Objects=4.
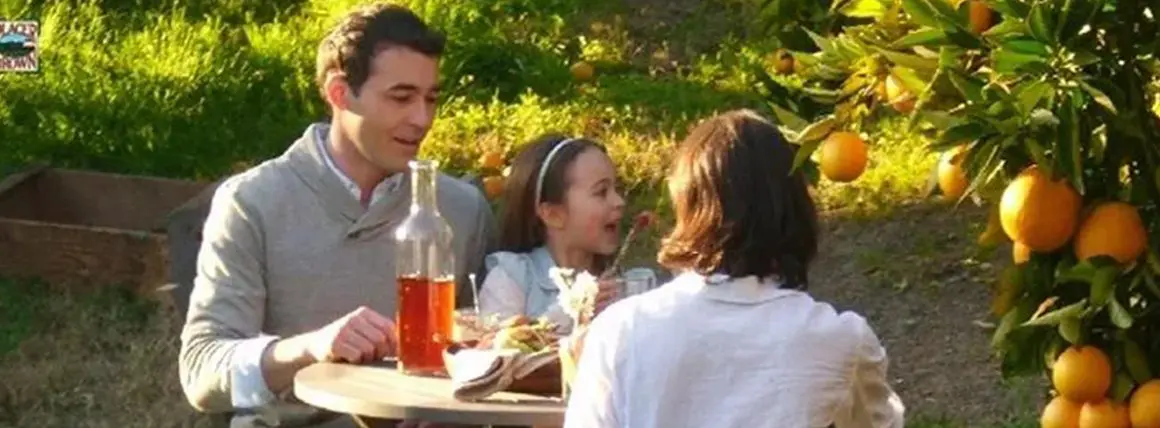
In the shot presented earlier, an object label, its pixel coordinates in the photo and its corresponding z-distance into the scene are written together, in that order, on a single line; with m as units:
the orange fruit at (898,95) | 3.94
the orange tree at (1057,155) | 3.65
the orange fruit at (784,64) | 6.21
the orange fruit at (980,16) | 3.82
